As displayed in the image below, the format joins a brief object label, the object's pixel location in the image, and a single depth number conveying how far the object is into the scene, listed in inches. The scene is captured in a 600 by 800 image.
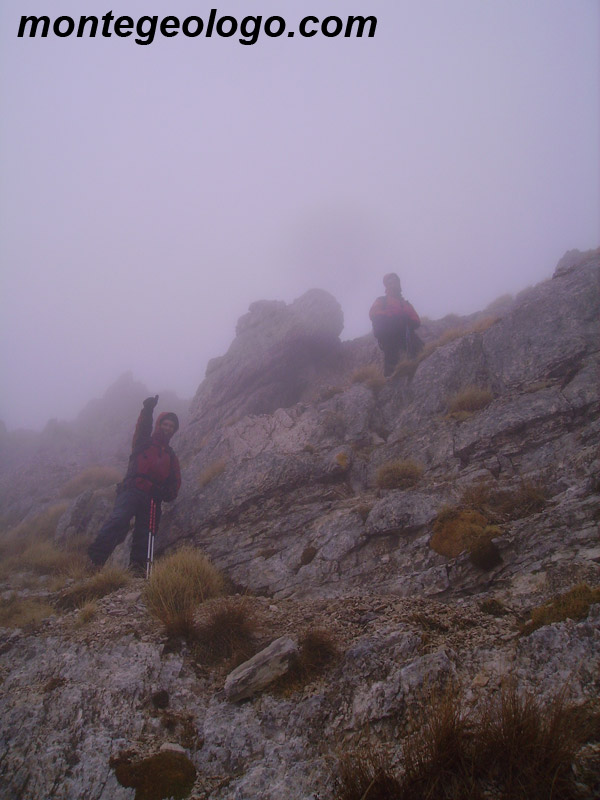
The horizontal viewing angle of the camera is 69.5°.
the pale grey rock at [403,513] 322.7
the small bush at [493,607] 217.9
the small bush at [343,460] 457.4
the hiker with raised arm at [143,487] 446.0
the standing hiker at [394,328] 670.8
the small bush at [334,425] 542.9
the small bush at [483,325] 585.5
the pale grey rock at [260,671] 204.4
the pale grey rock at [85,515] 580.7
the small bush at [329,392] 648.4
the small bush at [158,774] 162.1
